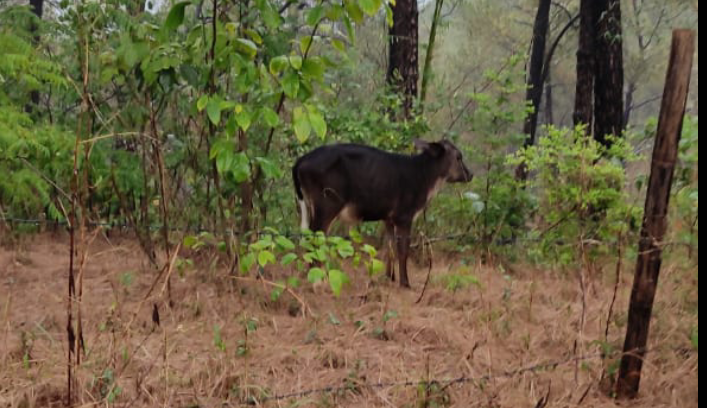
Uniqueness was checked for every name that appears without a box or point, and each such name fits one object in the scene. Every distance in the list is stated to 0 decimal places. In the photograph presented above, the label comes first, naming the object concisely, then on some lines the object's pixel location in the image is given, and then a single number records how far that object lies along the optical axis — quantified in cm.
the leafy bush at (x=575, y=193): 710
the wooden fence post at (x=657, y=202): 361
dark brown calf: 662
